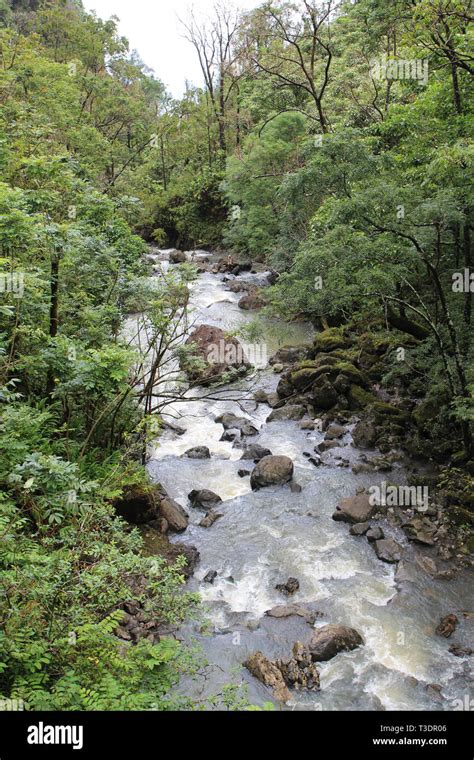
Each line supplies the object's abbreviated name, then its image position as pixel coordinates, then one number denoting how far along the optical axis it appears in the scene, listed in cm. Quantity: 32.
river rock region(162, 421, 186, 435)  1495
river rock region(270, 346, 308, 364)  1966
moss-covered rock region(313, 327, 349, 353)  1822
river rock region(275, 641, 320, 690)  727
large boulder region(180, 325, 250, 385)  1735
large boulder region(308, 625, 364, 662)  766
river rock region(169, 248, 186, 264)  3136
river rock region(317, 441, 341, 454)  1379
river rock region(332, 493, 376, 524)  1086
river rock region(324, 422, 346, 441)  1426
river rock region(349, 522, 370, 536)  1050
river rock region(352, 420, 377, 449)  1371
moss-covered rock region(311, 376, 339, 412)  1563
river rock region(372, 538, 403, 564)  972
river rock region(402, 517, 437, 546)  1002
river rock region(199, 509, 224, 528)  1088
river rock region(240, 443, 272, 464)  1348
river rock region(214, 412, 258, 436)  1483
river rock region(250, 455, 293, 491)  1228
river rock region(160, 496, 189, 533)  1052
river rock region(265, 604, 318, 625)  847
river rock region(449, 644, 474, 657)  764
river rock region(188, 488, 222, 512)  1155
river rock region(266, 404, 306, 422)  1570
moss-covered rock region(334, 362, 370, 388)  1595
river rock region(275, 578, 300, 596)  909
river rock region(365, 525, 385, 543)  1022
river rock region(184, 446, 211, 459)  1360
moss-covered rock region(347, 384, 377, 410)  1533
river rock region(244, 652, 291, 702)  707
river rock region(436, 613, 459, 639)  804
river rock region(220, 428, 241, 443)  1454
